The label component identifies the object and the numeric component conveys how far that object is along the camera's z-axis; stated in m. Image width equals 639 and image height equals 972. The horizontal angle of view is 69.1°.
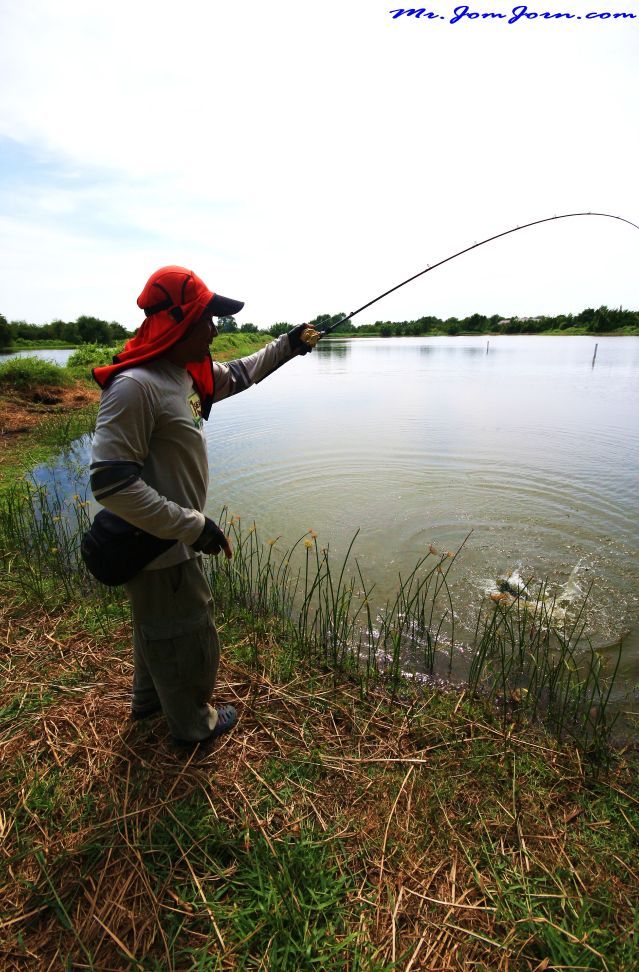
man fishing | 1.63
